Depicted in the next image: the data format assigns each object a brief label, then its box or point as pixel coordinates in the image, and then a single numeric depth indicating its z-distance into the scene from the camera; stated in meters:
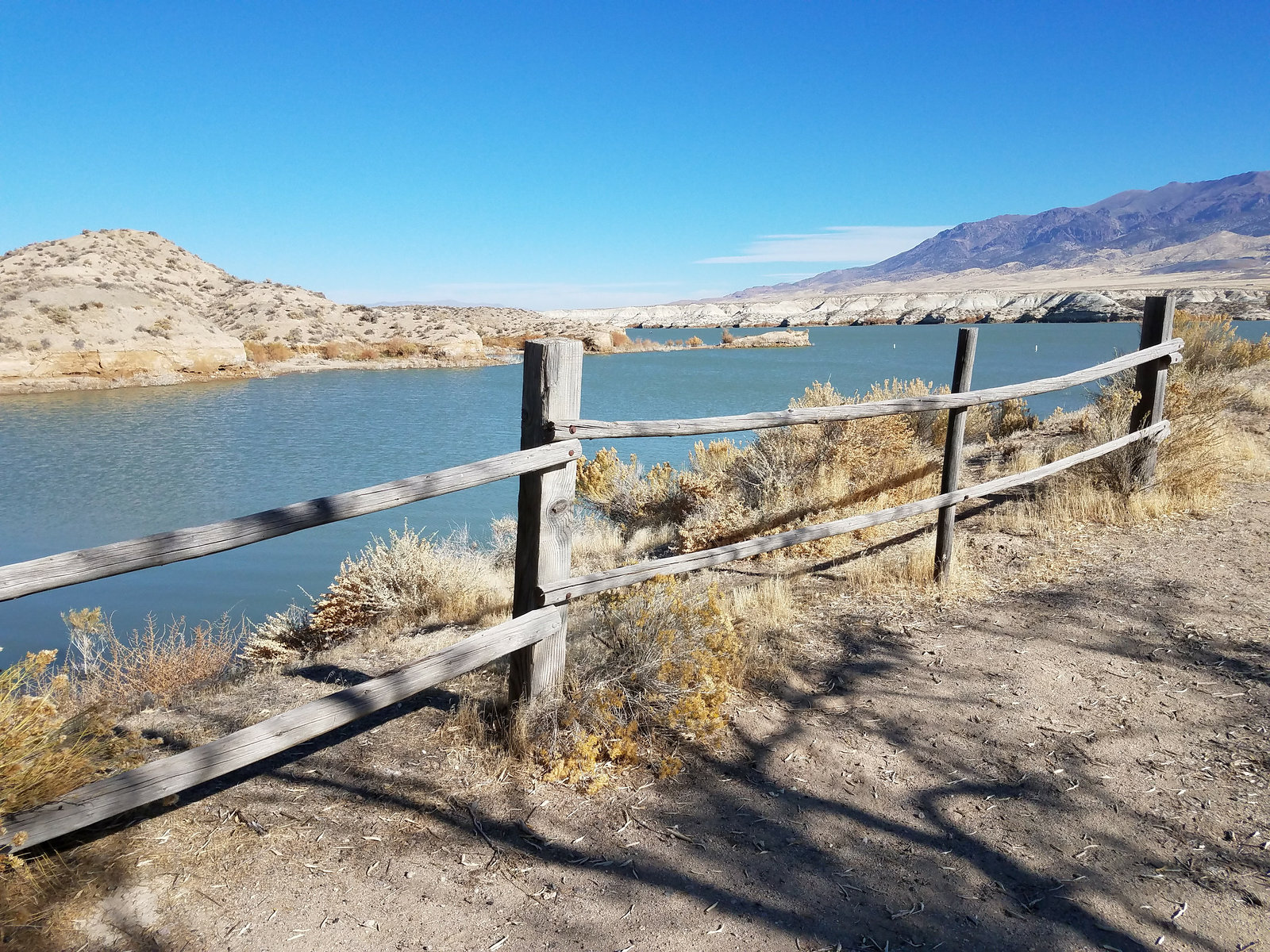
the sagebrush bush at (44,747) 2.25
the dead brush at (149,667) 4.68
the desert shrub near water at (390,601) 5.94
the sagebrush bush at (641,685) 3.24
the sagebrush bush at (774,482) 7.51
